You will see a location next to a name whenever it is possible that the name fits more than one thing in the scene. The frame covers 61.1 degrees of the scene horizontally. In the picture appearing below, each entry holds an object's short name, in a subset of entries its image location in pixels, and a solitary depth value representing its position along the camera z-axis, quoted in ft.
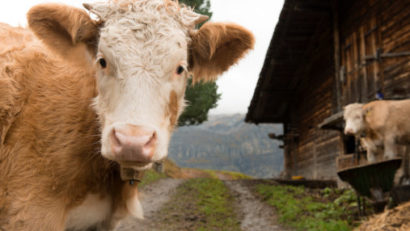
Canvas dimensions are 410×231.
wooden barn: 28.43
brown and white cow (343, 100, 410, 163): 21.15
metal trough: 15.96
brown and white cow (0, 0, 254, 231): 7.07
